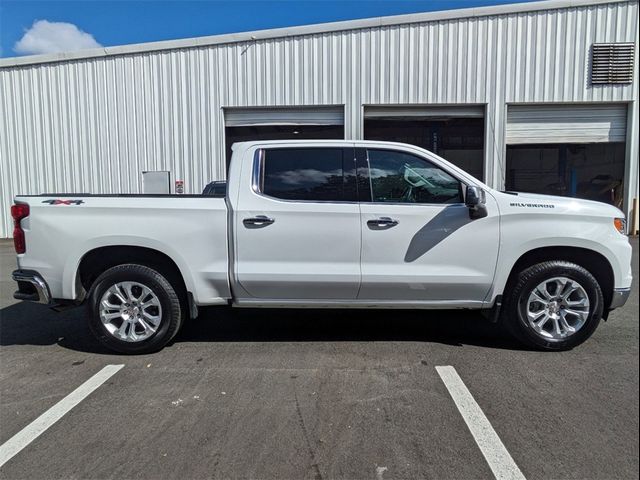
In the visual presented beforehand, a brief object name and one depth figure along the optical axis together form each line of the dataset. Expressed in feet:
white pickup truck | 14.40
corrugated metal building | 38.47
